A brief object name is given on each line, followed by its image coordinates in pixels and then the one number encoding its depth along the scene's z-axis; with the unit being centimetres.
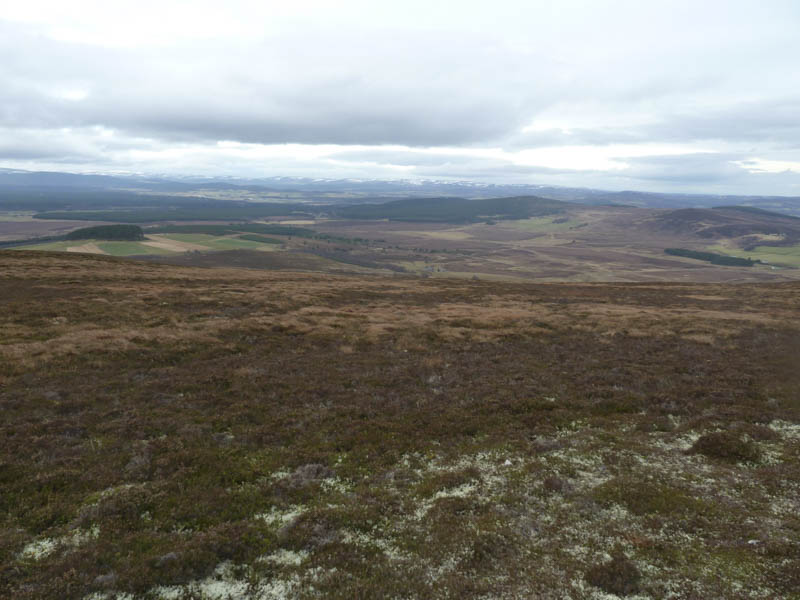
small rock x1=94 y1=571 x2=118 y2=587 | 977
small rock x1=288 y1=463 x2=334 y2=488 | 1458
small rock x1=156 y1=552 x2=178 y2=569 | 1052
